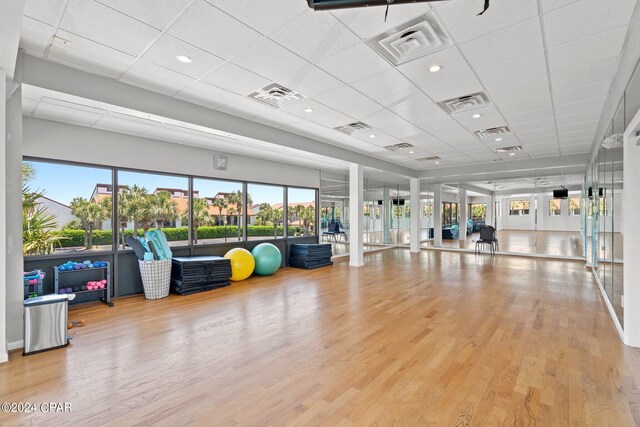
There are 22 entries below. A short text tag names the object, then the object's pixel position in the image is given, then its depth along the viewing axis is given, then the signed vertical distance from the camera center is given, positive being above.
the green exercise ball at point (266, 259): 6.85 -1.04
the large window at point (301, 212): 8.60 +0.07
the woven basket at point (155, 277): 5.02 -1.06
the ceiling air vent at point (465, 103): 4.29 +1.69
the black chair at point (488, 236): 9.76 -0.76
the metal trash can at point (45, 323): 3.01 -1.13
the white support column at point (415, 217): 11.14 -0.13
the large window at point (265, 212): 7.53 +0.07
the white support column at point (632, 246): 3.08 -0.35
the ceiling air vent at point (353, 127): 5.58 +1.69
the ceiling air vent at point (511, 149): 7.51 +1.67
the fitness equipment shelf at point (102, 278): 4.42 -1.01
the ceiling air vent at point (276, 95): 3.98 +1.69
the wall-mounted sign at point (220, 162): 6.68 +1.21
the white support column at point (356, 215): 8.13 -0.03
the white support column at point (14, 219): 3.00 -0.03
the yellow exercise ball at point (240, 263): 6.30 -1.05
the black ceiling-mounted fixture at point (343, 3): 1.53 +1.14
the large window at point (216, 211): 6.48 +0.09
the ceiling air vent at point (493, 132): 5.93 +1.69
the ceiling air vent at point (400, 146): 7.16 +1.69
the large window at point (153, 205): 5.48 +0.20
